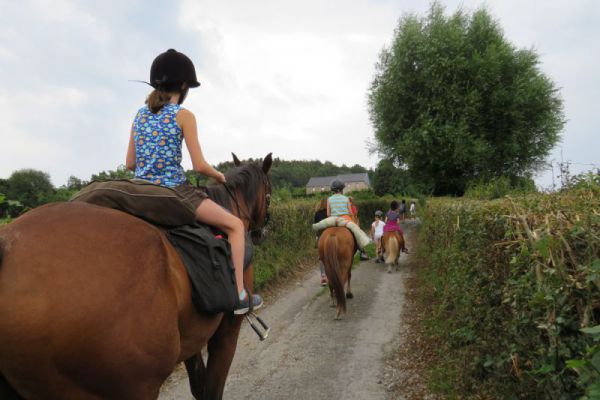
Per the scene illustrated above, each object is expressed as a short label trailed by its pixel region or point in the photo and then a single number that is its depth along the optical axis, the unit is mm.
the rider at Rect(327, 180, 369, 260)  8430
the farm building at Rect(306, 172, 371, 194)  105250
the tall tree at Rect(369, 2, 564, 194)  20469
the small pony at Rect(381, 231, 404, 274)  12766
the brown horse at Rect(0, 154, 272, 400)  1731
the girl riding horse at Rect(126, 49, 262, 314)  2918
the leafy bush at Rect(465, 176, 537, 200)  6969
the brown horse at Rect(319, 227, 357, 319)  7488
